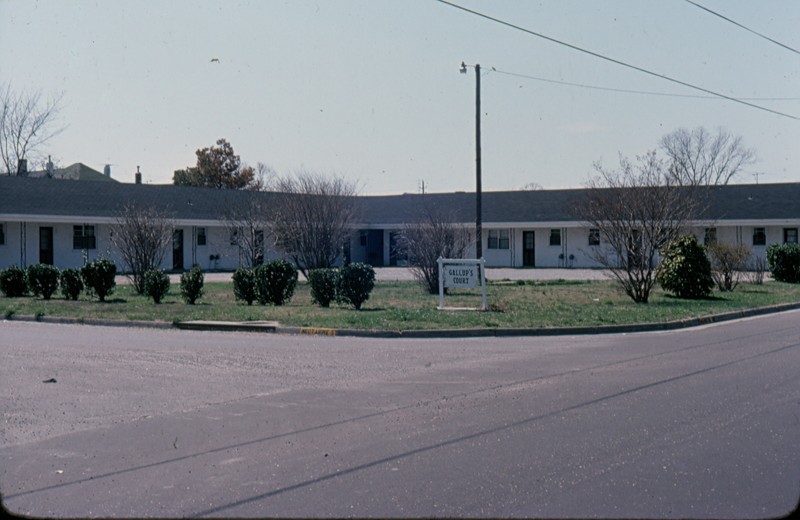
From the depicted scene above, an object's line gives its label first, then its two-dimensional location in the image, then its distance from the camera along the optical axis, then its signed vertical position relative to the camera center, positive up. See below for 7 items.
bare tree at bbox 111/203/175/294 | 30.31 +0.49
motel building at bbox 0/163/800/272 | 42.12 +1.79
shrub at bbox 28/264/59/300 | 26.73 -0.67
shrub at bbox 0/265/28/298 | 27.69 -0.78
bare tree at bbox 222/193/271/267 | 38.03 +1.36
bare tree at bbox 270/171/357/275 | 33.03 +1.13
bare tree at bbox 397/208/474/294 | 29.20 +0.28
